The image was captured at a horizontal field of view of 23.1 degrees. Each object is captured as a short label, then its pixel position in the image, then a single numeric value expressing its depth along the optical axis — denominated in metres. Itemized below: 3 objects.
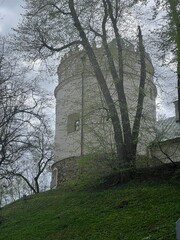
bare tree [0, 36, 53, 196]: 17.00
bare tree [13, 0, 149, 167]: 16.95
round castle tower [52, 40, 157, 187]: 17.30
